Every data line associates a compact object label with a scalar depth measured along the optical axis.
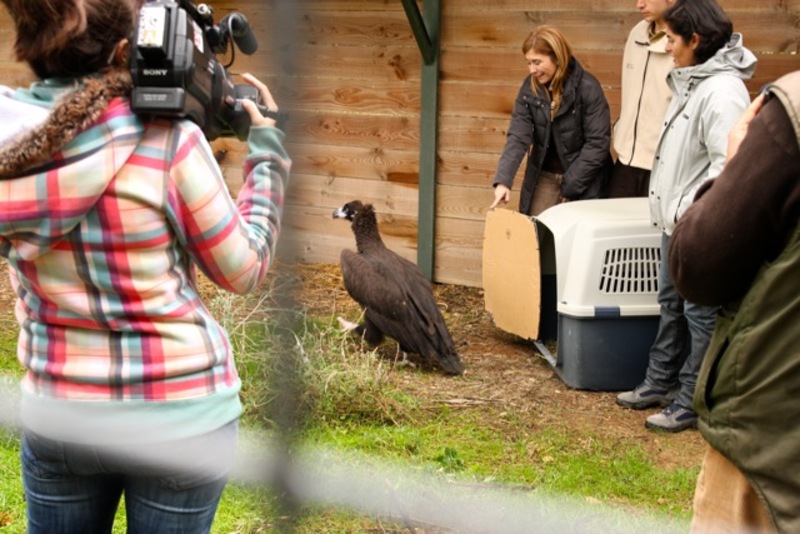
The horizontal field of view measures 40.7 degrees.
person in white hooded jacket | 3.85
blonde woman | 5.25
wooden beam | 6.19
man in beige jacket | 4.89
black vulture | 5.13
